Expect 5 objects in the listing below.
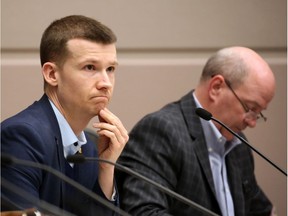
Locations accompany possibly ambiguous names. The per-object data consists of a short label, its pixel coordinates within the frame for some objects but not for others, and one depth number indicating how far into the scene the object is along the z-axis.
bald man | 5.30
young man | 4.80
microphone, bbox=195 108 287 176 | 4.97
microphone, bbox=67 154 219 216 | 4.60
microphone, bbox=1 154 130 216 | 4.38
